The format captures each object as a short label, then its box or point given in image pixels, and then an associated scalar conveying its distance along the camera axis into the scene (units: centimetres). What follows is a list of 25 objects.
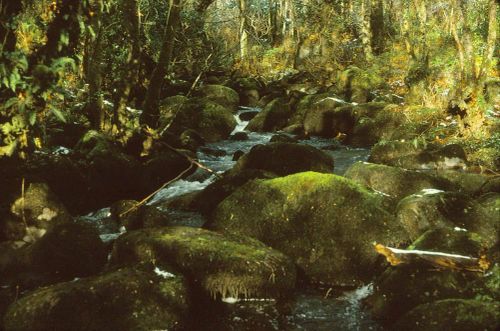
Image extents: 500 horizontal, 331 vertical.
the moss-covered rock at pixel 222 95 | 1791
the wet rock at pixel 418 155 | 949
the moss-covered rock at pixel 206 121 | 1435
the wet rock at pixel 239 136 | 1432
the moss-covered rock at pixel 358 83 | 1656
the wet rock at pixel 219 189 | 791
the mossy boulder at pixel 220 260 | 510
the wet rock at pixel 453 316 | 375
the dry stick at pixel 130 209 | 708
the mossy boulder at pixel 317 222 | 577
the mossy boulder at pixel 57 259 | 560
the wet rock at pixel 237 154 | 1179
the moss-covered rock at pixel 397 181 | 748
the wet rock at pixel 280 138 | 1232
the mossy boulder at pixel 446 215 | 597
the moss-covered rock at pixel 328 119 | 1394
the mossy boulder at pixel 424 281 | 458
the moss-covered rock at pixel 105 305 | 427
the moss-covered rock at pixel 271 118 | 1530
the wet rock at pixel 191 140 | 1229
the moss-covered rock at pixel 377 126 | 1248
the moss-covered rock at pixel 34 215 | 661
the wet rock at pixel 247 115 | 1677
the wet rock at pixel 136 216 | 690
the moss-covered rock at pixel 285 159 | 903
